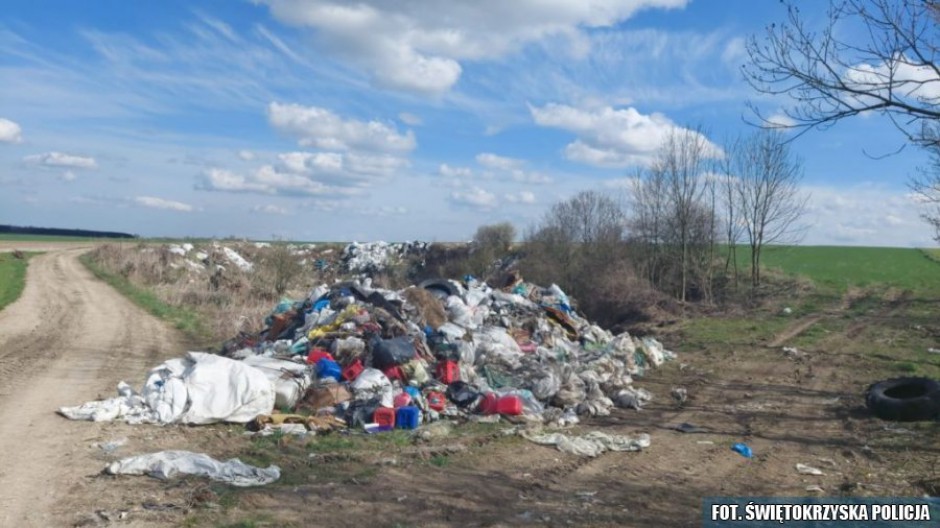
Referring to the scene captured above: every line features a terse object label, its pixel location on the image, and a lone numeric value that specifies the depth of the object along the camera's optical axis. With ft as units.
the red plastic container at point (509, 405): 31.96
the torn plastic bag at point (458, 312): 47.26
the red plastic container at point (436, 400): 32.40
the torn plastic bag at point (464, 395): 33.14
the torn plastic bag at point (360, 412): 29.43
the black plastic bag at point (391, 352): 34.99
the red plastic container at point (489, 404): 32.22
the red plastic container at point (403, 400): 31.12
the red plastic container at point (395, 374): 34.47
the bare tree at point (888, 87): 16.28
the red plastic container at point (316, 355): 36.17
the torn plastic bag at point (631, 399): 35.76
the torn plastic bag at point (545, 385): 34.91
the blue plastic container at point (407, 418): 29.35
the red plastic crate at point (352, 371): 34.47
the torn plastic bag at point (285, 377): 31.40
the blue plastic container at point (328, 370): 34.24
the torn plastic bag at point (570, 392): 34.53
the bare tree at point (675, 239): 99.55
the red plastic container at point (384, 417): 29.07
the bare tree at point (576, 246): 100.22
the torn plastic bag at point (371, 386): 31.78
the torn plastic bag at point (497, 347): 39.47
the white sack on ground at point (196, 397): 28.43
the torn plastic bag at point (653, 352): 49.26
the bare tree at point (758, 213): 101.19
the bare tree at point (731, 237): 102.12
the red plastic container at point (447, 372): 35.70
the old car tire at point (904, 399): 31.19
